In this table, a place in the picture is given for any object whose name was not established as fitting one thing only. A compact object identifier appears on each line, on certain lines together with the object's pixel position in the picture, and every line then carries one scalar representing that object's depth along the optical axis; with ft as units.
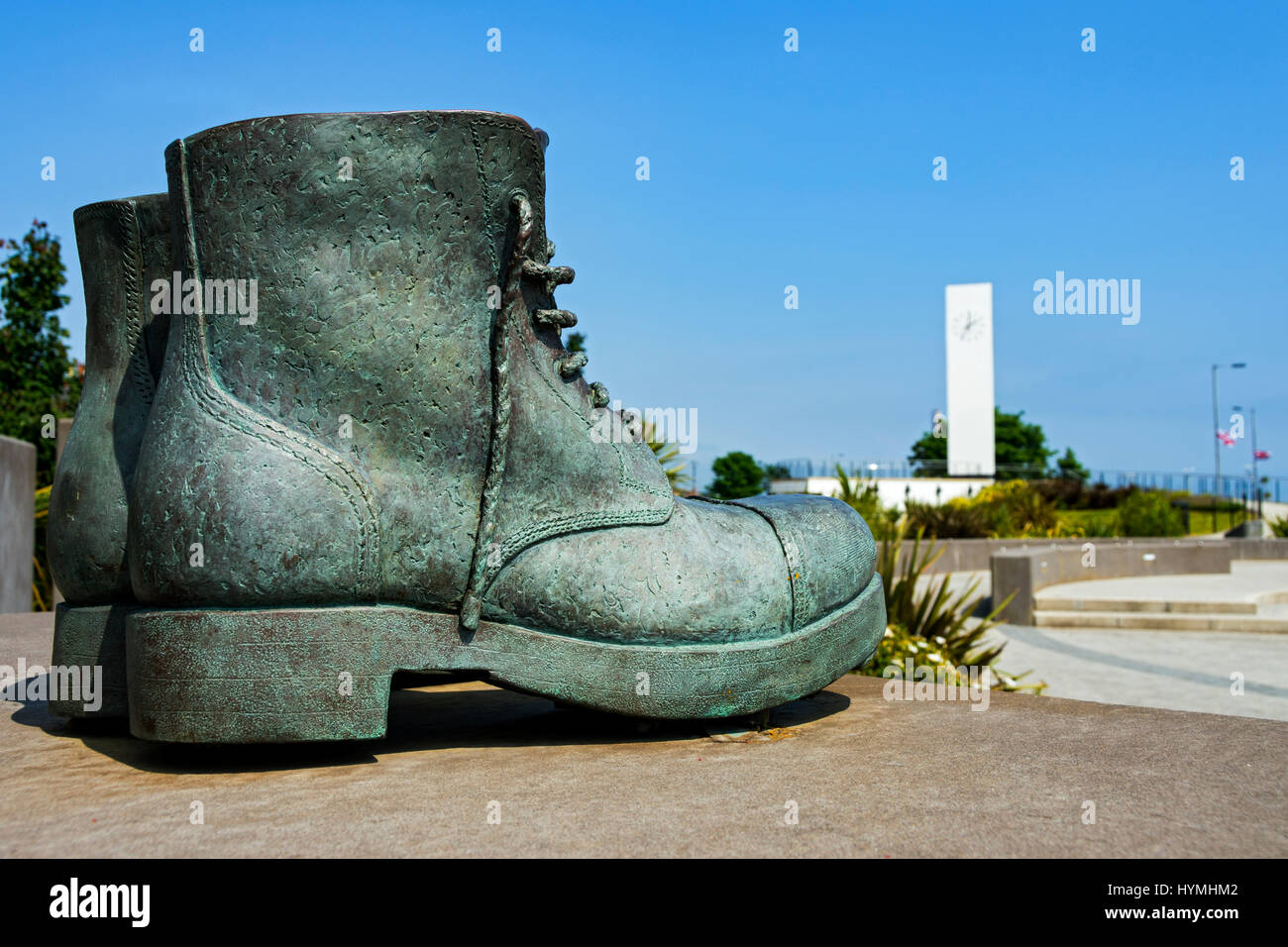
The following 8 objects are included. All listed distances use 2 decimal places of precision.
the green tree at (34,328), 39.24
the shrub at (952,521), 64.85
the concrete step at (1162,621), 32.78
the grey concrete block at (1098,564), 37.50
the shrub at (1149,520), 72.28
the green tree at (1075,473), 126.05
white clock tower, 153.17
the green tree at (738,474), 147.64
